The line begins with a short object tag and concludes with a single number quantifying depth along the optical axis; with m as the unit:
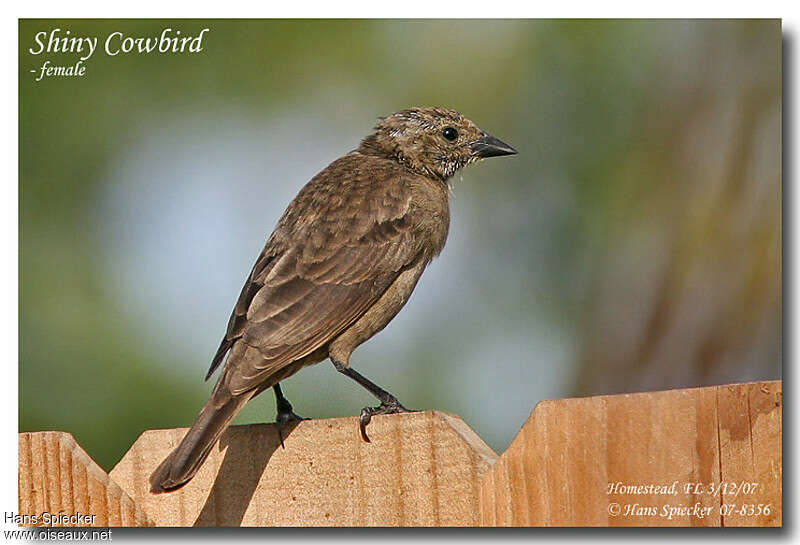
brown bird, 7.67
